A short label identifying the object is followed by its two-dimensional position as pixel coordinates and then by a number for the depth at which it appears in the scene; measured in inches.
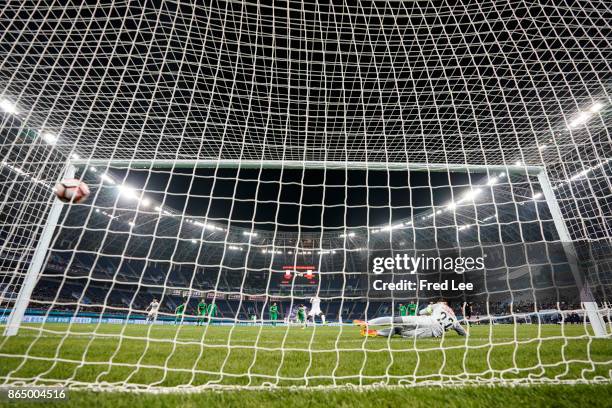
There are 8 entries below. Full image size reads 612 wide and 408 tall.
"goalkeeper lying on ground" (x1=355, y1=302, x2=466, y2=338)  238.1
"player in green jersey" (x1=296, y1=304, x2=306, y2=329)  650.8
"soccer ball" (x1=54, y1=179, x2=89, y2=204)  129.9
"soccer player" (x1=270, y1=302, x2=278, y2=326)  569.3
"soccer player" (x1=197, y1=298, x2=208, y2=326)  548.4
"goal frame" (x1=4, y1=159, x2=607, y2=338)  185.2
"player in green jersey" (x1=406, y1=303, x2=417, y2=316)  635.2
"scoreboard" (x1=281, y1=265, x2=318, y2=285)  1138.0
